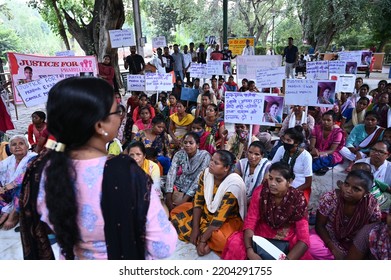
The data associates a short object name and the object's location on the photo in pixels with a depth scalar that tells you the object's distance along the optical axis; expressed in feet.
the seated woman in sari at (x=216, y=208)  9.37
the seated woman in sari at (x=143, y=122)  15.80
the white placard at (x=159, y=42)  33.35
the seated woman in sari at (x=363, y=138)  14.70
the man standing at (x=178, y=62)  34.53
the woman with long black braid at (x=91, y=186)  3.29
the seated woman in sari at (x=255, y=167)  10.57
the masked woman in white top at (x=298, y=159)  11.21
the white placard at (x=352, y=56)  24.93
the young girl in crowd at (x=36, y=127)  14.61
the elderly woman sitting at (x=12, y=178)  10.93
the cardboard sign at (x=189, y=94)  22.62
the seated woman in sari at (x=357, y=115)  18.31
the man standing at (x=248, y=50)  38.61
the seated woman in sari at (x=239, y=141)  14.40
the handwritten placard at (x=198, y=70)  25.75
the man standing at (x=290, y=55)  37.24
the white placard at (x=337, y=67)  21.41
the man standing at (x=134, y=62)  28.45
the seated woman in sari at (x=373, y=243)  6.82
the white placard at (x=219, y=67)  24.70
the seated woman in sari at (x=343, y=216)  8.00
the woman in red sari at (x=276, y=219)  8.16
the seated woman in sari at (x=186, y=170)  11.78
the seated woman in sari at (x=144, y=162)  10.69
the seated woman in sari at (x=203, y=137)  14.15
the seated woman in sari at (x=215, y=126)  15.65
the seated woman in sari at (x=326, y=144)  14.69
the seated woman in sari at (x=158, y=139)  14.39
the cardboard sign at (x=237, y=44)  40.80
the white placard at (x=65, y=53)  24.85
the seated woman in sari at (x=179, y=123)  17.26
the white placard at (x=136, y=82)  20.47
